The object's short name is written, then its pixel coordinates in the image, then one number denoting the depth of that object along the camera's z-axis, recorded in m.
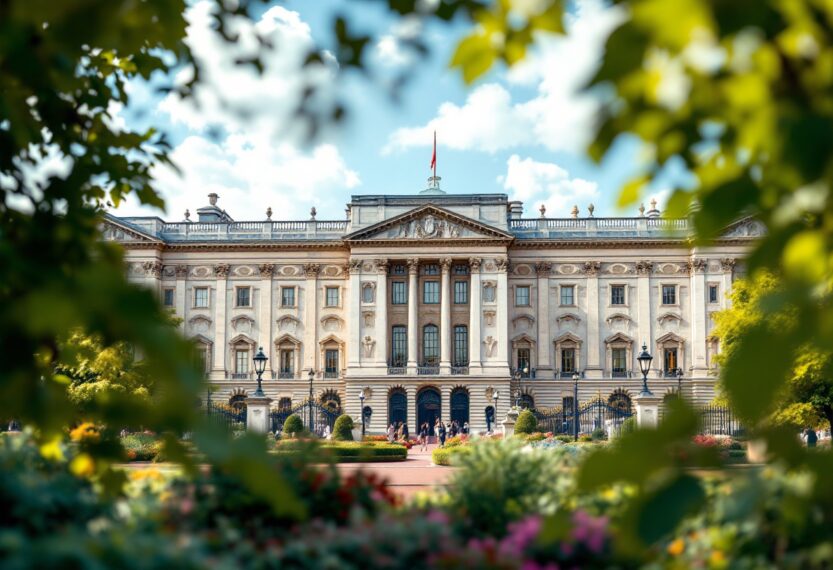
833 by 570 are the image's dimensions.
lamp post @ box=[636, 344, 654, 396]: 36.85
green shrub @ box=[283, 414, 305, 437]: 45.94
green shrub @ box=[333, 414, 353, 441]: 48.34
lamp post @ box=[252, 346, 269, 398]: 40.94
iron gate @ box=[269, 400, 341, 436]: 52.50
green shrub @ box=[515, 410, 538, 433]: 45.25
